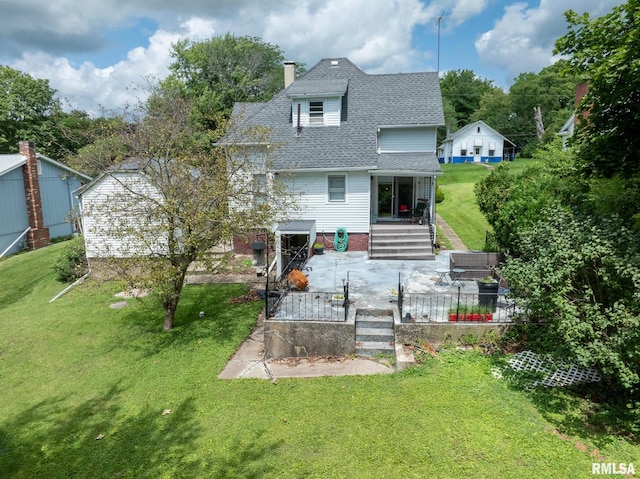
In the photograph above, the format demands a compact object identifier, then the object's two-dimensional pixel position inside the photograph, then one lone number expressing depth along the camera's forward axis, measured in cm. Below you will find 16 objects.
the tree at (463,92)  7981
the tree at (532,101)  6444
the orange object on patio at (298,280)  1254
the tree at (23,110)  4331
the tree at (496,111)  6625
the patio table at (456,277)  1292
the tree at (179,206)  1048
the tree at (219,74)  3850
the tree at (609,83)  821
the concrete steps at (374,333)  1009
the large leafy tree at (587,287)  643
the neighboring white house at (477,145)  5647
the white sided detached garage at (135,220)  1045
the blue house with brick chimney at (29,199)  2573
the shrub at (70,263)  1839
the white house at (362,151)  1816
